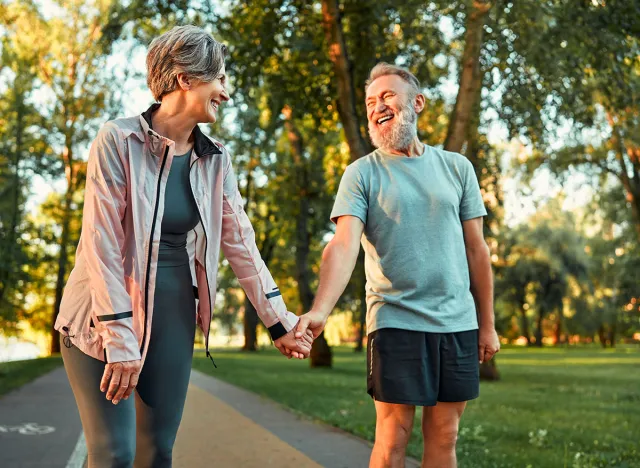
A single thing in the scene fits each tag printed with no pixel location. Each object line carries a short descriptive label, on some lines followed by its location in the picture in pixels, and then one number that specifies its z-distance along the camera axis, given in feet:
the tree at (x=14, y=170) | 56.13
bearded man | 12.64
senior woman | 10.00
